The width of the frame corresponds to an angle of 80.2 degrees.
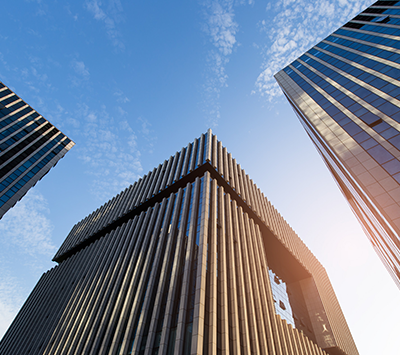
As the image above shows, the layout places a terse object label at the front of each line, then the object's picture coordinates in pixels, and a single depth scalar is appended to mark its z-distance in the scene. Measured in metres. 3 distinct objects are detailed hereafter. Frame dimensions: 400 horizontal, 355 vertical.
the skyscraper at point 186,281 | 24.84
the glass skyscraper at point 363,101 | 21.47
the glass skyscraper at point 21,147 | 52.50
